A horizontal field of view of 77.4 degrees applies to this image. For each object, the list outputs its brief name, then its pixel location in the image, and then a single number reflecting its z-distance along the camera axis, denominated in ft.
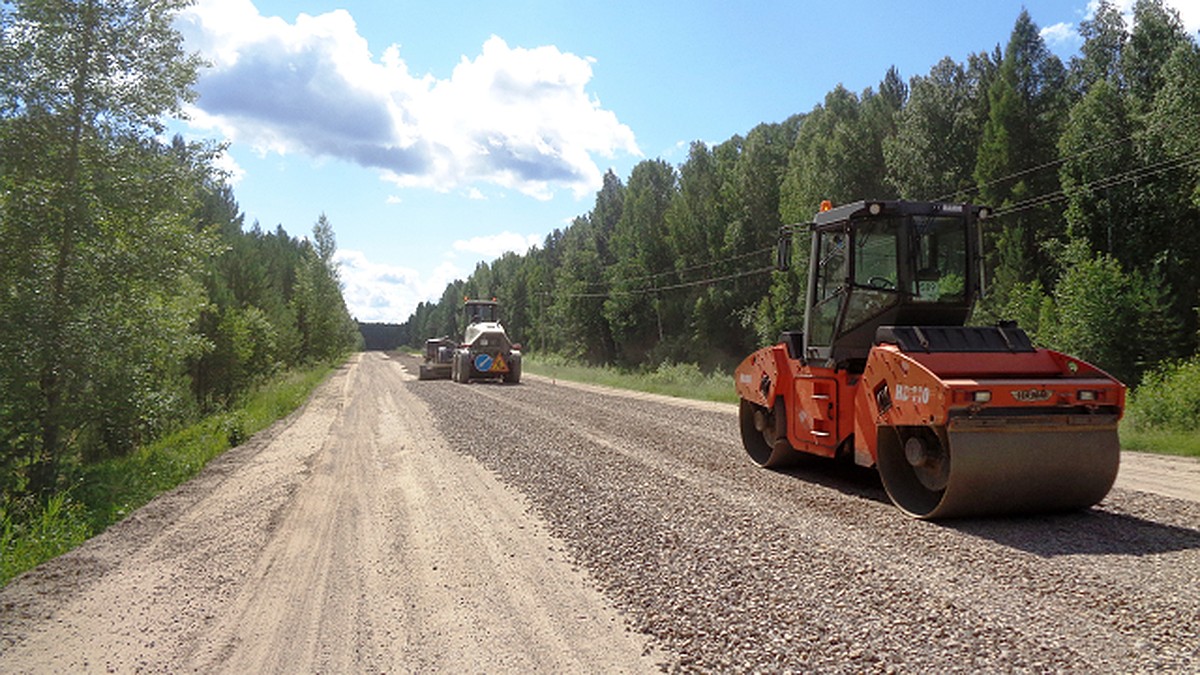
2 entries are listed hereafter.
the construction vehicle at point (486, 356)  99.86
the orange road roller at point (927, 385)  19.76
